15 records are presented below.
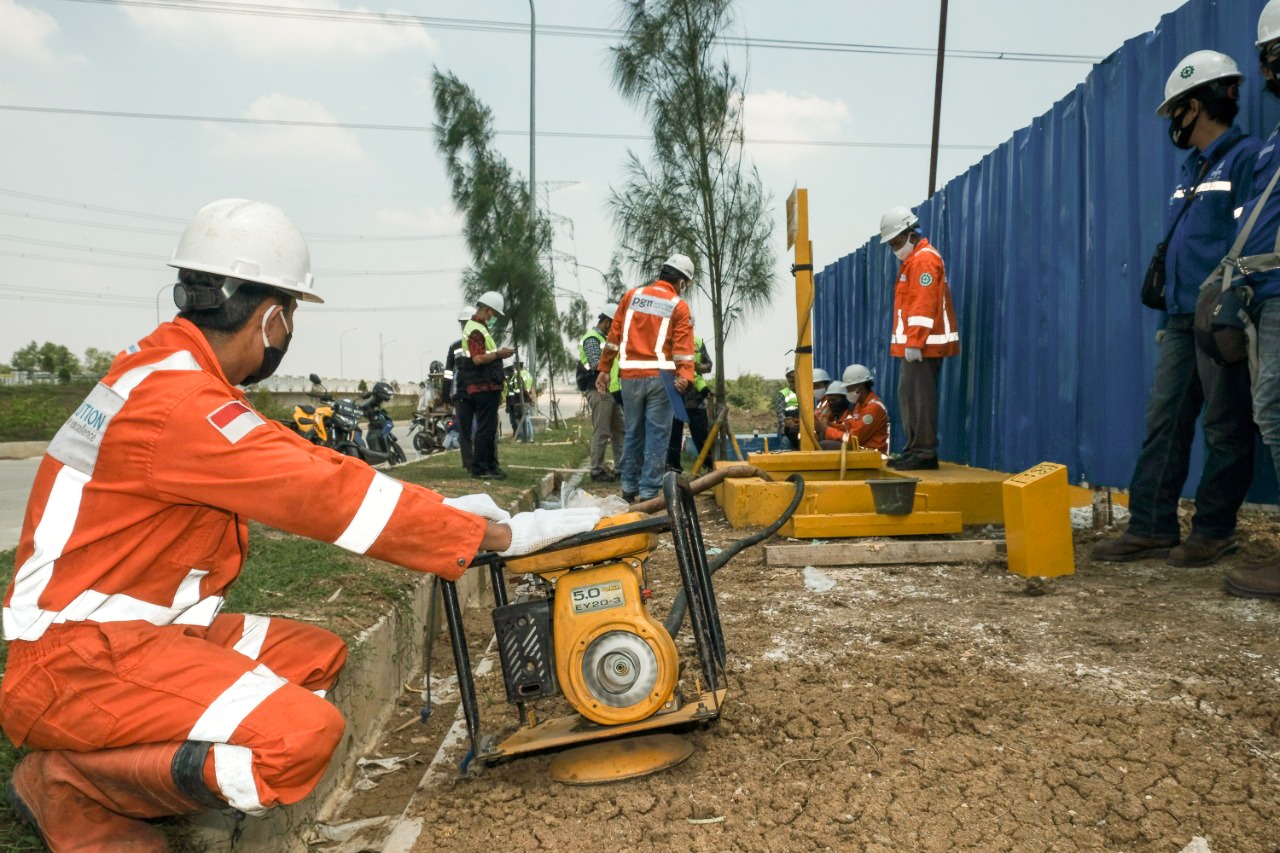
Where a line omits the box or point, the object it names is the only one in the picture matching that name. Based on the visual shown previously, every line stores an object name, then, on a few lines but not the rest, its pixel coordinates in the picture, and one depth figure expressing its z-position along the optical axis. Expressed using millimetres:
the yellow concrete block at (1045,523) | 4441
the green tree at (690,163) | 11875
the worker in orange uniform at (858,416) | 8414
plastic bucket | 5191
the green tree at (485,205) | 17891
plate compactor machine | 2645
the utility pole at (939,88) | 17281
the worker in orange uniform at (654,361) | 7414
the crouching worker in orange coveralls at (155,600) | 1986
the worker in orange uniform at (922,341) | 6395
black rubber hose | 2830
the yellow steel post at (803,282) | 6953
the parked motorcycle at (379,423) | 13500
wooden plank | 4977
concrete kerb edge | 2314
